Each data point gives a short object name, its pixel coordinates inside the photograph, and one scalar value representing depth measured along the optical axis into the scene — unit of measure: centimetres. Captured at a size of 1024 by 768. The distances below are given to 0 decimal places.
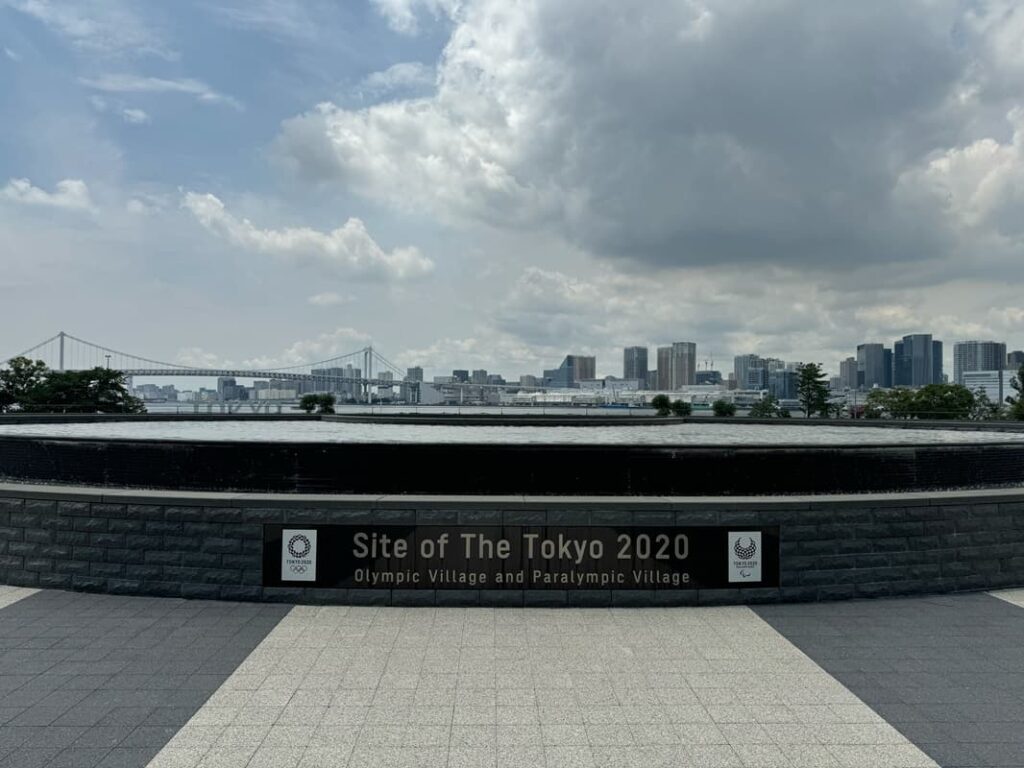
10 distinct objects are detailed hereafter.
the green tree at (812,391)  4456
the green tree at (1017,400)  4260
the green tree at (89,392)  3256
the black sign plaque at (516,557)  679
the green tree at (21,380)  3509
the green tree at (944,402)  4081
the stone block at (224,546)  689
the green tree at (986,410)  4491
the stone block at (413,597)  677
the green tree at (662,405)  3126
